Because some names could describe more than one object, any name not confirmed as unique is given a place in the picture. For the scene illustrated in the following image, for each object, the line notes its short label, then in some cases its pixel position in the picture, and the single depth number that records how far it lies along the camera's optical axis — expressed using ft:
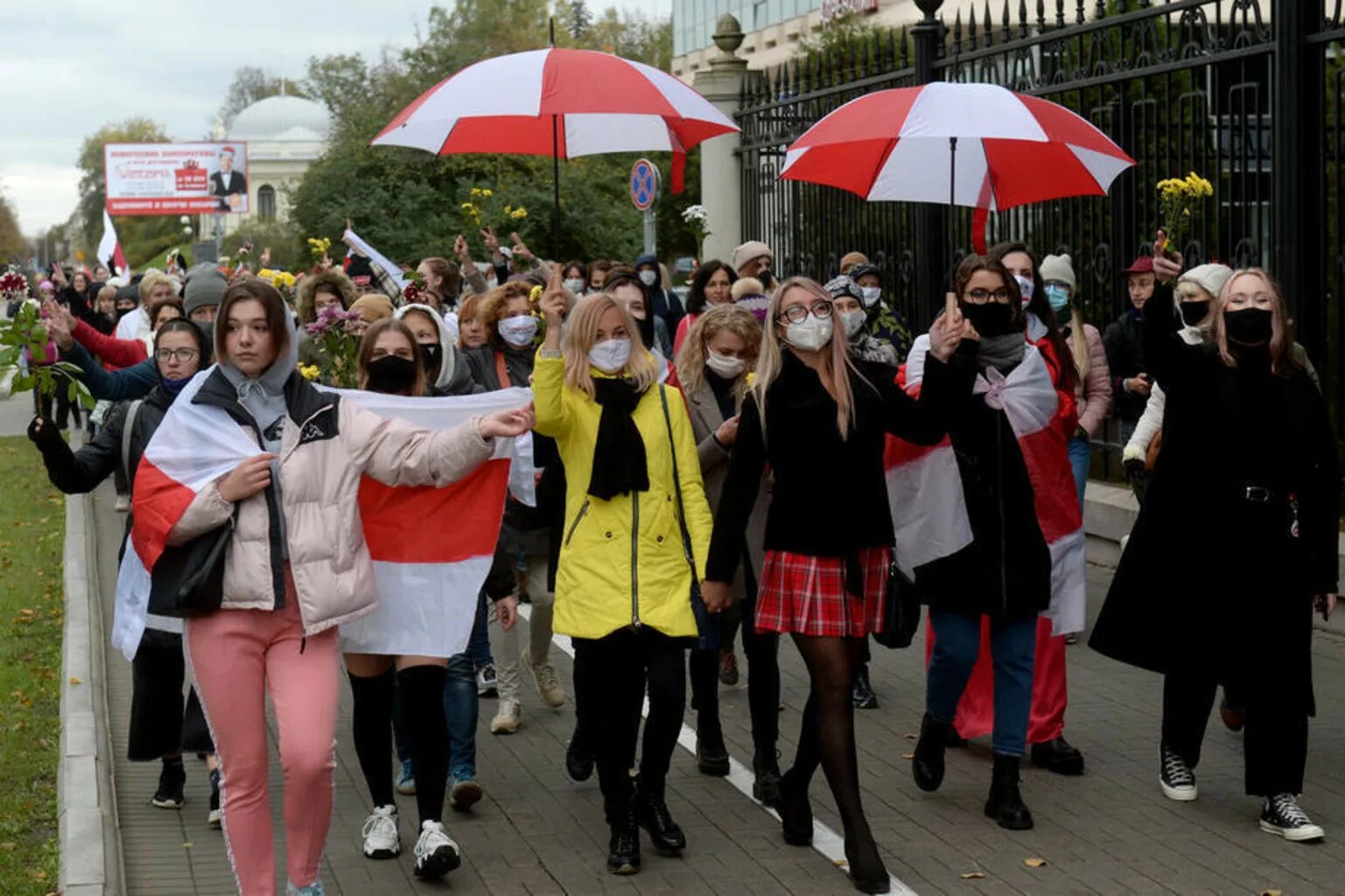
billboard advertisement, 332.19
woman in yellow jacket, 21.25
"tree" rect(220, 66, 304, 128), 524.11
